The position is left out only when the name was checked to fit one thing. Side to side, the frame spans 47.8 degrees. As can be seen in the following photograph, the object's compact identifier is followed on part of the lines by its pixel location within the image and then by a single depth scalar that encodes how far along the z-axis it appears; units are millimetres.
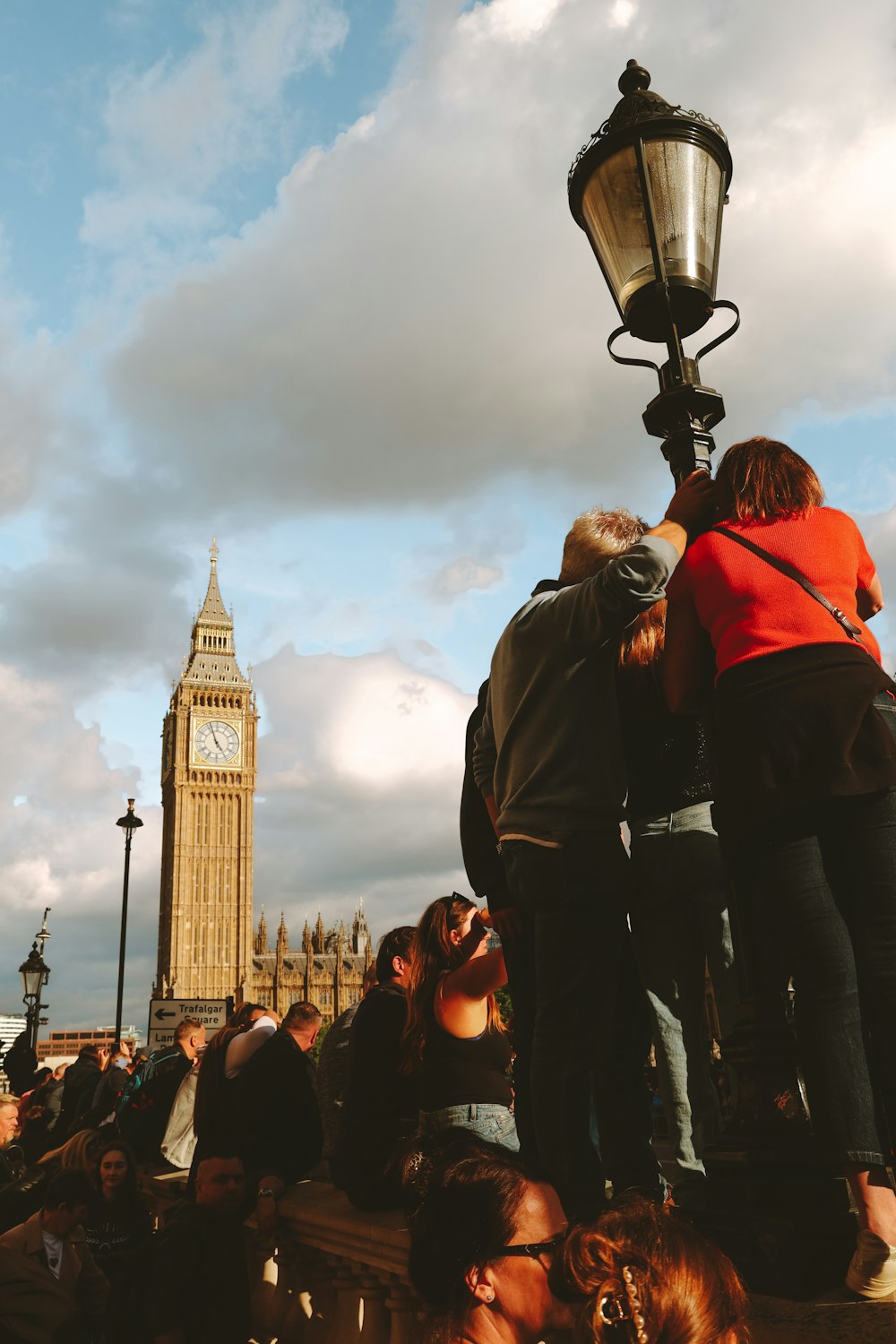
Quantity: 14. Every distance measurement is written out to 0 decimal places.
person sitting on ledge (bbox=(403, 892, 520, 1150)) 3381
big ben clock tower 82688
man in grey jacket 2617
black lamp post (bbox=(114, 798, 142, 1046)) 27219
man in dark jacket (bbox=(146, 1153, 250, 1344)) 3465
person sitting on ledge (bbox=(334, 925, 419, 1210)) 3393
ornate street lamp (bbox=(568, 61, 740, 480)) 3393
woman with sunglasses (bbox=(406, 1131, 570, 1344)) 1675
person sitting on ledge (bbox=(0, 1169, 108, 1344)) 4559
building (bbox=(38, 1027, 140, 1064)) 118412
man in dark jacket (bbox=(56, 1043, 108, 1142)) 10211
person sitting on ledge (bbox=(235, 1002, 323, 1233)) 4238
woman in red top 2084
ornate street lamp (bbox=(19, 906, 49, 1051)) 21578
